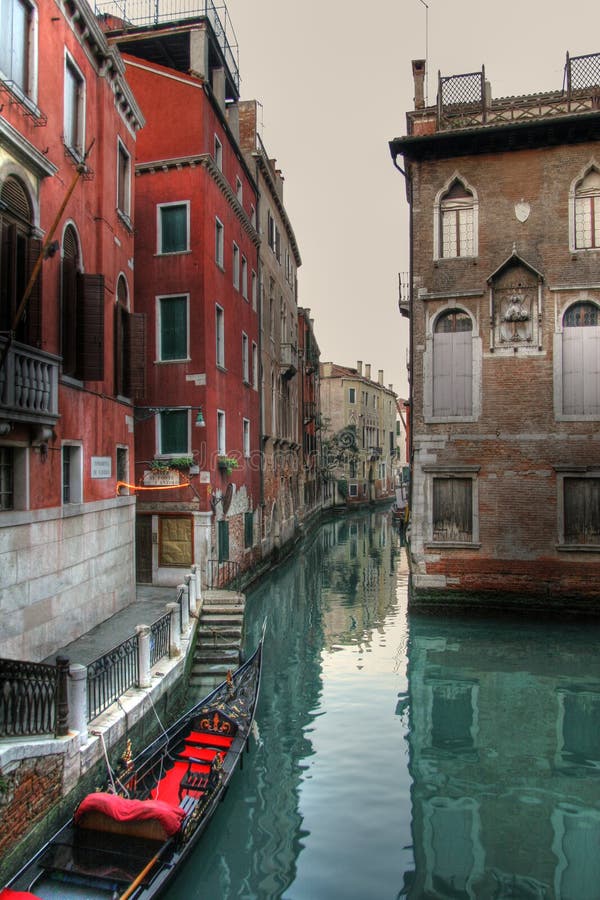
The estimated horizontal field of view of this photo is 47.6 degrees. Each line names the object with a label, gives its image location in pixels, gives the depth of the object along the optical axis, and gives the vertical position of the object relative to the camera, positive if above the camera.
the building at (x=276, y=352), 24.84 +4.57
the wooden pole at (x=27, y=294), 7.32 +1.83
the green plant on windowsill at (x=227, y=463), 17.95 -0.01
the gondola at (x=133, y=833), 5.55 -3.42
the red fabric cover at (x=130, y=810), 6.08 -3.12
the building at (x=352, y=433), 53.69 +2.43
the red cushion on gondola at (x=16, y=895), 5.04 -3.22
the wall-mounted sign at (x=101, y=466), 11.71 -0.06
